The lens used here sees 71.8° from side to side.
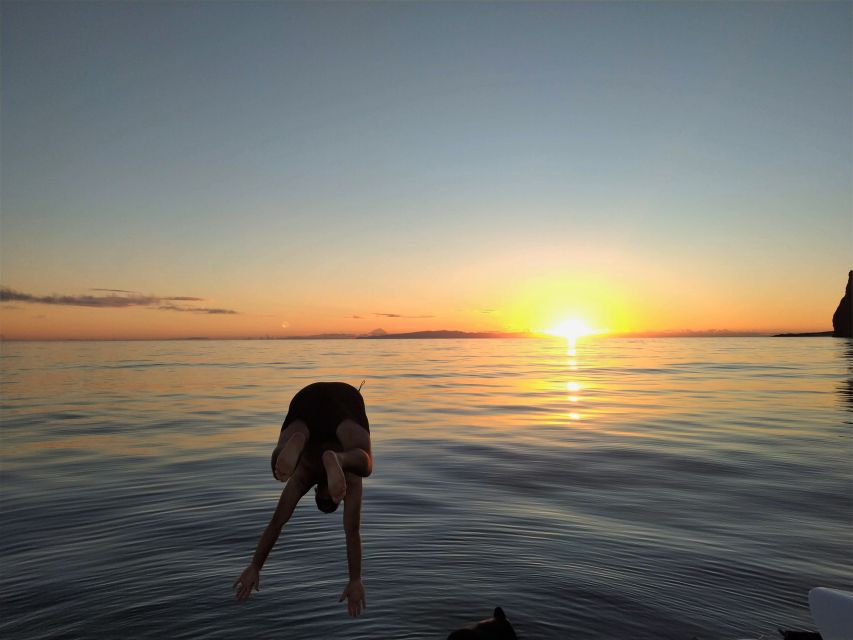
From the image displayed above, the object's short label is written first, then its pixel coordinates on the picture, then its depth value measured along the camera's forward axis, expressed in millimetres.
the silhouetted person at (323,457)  6516
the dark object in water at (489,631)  5707
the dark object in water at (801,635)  6064
